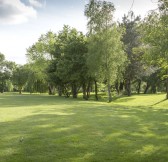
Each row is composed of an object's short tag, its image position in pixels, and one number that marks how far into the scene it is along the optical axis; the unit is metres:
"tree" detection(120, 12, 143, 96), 41.13
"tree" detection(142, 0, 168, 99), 14.28
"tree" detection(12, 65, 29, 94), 75.09
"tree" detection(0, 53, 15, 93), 77.10
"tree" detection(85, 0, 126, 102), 30.37
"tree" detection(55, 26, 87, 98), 34.98
